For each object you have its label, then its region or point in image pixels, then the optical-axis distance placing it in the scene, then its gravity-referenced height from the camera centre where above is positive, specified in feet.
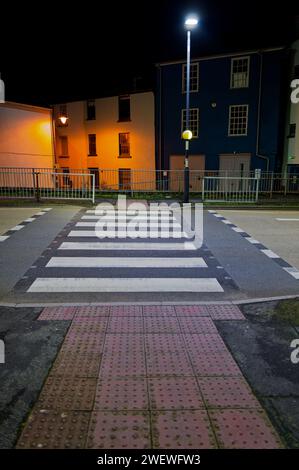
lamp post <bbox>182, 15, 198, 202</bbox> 56.70 +0.76
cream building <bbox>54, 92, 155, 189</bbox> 100.12 +10.73
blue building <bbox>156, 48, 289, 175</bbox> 86.58 +15.25
